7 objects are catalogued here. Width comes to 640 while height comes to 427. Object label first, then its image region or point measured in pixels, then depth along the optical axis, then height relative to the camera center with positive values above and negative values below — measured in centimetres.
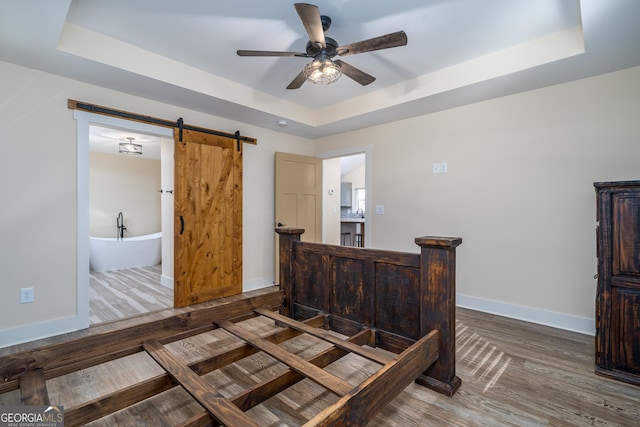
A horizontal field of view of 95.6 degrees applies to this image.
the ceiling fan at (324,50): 181 +118
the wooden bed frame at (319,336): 117 -73
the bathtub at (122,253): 519 -76
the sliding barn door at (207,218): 334 -7
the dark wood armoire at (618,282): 182 -44
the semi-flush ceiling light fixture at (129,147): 523 +120
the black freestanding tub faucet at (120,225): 631 -29
